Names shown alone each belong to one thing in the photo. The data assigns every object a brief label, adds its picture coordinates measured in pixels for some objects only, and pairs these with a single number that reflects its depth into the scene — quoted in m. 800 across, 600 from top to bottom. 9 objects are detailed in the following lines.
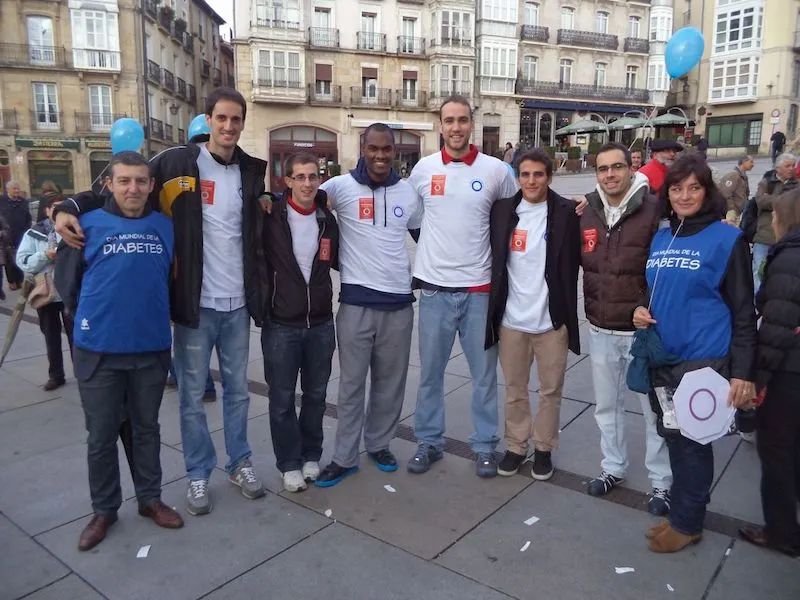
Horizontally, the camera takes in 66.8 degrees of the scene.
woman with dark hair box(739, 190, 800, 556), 2.69
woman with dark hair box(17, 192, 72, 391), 5.00
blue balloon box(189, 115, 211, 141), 7.09
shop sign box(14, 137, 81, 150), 28.73
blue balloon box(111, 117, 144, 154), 8.29
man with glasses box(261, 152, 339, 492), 3.46
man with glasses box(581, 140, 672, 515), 3.30
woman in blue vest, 2.78
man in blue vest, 2.99
